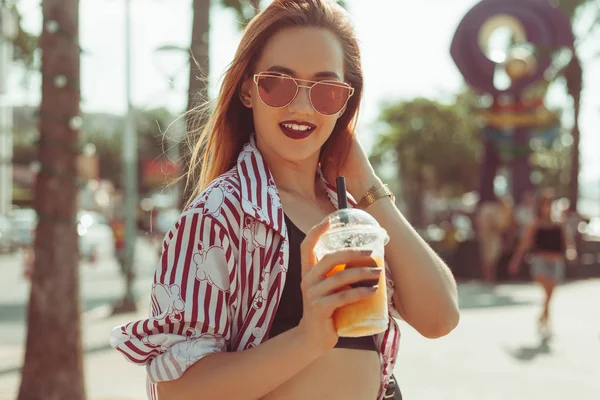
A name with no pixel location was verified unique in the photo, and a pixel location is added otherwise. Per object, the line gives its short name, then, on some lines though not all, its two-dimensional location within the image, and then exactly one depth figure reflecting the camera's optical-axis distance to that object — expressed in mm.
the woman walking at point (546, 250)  10508
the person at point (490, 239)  17906
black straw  1898
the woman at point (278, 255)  1767
